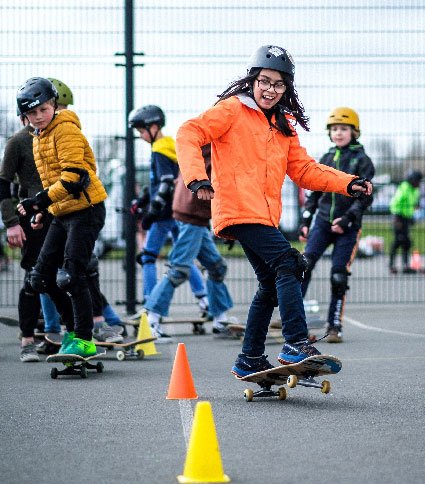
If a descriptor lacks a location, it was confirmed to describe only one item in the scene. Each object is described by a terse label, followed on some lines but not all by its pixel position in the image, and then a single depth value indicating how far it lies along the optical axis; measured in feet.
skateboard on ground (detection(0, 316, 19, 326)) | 49.58
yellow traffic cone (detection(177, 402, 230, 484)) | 22.09
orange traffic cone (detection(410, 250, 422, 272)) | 99.92
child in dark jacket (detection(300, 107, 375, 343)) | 48.87
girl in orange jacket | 32.12
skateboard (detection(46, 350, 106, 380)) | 37.18
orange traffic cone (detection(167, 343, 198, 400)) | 32.48
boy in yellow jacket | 38.31
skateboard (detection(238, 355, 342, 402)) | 30.71
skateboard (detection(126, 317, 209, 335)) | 53.61
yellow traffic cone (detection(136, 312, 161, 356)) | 44.66
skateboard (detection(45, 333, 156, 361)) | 43.12
